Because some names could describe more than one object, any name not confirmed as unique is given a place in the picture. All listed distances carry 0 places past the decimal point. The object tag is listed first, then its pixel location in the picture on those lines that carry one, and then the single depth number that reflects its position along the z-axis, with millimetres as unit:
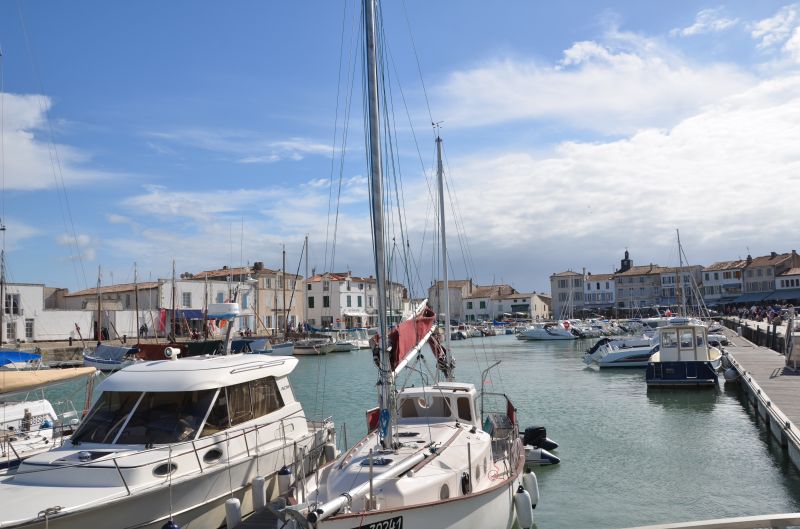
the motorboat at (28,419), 15131
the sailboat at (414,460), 10047
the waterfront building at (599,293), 132875
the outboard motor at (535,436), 20797
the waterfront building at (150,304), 67250
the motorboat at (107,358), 50250
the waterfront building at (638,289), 128000
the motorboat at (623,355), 49094
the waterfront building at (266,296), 80812
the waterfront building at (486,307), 136500
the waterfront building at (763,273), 112500
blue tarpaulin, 23194
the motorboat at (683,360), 35219
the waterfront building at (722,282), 119562
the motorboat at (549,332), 89875
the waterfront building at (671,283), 124938
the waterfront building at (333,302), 94062
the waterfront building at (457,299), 135875
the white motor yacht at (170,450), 10531
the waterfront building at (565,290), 132125
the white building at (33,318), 59031
